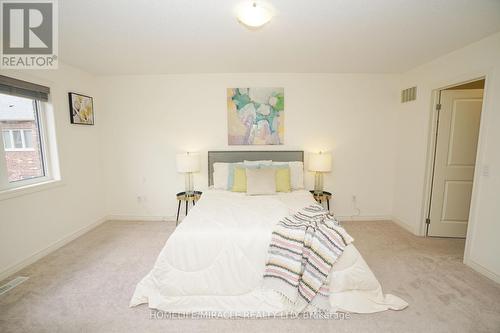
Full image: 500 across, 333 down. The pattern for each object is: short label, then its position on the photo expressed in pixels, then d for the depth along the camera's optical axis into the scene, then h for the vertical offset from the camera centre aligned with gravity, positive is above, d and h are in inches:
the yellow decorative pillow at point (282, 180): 128.0 -21.5
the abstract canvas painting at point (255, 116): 141.6 +17.2
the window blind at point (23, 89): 89.3 +23.3
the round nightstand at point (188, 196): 134.8 -32.8
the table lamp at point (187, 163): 134.9 -12.4
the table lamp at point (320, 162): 133.6 -11.6
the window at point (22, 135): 92.0 +3.4
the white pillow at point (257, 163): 136.9 -12.5
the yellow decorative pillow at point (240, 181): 127.8 -22.0
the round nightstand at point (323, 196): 133.5 -32.3
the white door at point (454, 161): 115.6 -9.4
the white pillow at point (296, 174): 135.3 -19.0
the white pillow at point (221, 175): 134.5 -19.8
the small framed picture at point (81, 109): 123.4 +19.5
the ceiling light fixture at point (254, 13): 66.3 +39.1
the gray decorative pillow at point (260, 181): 122.0 -21.2
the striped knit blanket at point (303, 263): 69.3 -37.9
